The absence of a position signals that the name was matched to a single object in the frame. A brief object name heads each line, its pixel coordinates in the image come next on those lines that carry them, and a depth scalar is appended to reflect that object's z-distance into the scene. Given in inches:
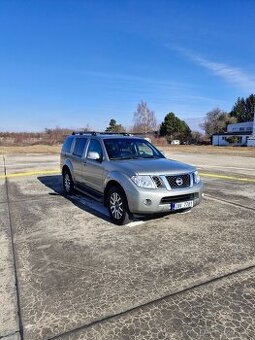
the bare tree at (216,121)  3452.3
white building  2477.9
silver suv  213.0
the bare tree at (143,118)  3110.2
